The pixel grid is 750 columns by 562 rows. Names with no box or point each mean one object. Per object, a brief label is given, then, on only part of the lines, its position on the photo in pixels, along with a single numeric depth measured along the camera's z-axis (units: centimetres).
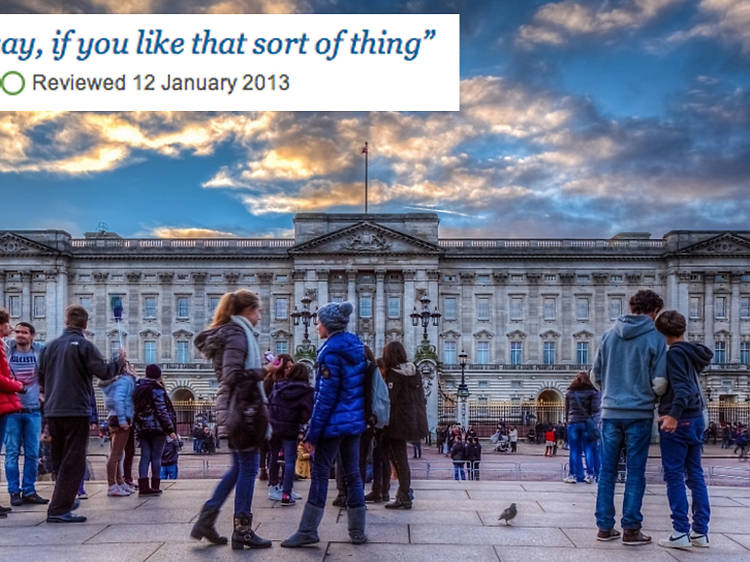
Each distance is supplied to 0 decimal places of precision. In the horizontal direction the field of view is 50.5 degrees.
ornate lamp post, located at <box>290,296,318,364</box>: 4279
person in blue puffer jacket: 747
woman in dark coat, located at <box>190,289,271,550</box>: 723
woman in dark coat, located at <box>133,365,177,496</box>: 1092
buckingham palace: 5738
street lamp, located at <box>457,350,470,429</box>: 3806
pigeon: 836
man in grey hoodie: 762
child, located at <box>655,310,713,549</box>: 753
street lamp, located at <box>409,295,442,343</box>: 3620
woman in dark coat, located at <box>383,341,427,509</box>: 995
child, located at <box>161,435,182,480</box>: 1415
